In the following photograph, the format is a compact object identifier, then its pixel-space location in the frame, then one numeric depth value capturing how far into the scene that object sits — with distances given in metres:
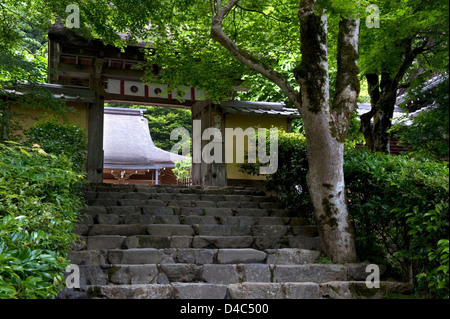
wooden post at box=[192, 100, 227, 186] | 12.79
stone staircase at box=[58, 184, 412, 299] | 5.34
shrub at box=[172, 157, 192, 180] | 22.77
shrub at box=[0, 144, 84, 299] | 3.23
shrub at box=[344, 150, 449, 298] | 4.82
